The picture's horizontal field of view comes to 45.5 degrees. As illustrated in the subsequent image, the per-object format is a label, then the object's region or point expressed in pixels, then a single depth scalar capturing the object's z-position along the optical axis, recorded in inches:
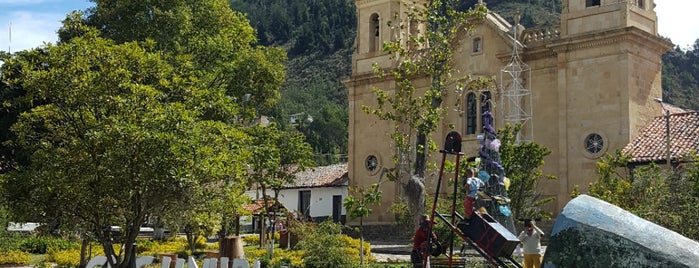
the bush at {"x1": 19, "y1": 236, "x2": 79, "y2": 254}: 1235.2
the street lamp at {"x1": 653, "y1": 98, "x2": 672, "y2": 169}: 1076.0
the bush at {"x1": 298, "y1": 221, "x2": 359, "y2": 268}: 890.1
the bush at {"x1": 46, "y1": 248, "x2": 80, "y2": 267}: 1018.1
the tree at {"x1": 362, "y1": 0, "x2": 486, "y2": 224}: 904.3
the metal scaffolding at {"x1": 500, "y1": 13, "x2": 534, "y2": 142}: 1344.7
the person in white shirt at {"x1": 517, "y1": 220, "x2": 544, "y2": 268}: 636.1
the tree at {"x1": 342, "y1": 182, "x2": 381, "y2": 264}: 929.5
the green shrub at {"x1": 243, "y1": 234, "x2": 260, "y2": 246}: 1449.6
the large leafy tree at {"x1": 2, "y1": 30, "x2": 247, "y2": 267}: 638.5
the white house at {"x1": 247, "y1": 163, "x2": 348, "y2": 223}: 1828.2
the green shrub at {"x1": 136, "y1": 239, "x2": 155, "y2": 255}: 1182.6
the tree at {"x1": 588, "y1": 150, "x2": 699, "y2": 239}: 787.4
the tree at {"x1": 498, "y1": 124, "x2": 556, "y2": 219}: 1035.3
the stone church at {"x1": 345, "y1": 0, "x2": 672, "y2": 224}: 1246.9
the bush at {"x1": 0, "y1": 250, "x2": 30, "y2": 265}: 1054.4
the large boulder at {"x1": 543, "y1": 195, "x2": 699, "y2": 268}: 378.3
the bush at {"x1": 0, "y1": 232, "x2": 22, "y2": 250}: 1072.2
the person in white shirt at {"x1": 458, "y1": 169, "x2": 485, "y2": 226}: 458.9
